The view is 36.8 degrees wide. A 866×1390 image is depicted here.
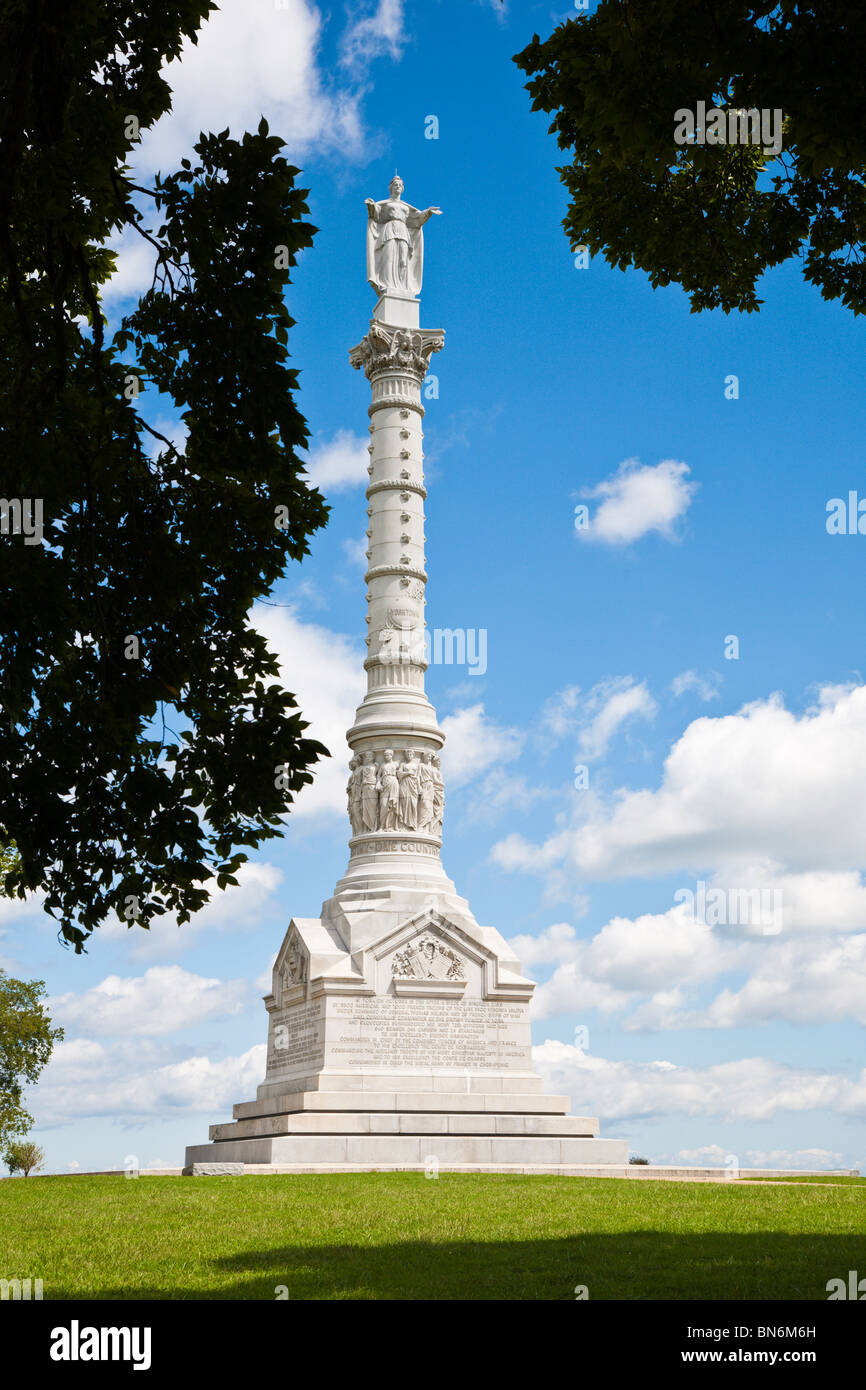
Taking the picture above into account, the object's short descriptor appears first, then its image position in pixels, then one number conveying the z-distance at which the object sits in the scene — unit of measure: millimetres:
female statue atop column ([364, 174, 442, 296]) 36156
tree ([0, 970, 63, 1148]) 34406
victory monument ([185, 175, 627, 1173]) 26953
